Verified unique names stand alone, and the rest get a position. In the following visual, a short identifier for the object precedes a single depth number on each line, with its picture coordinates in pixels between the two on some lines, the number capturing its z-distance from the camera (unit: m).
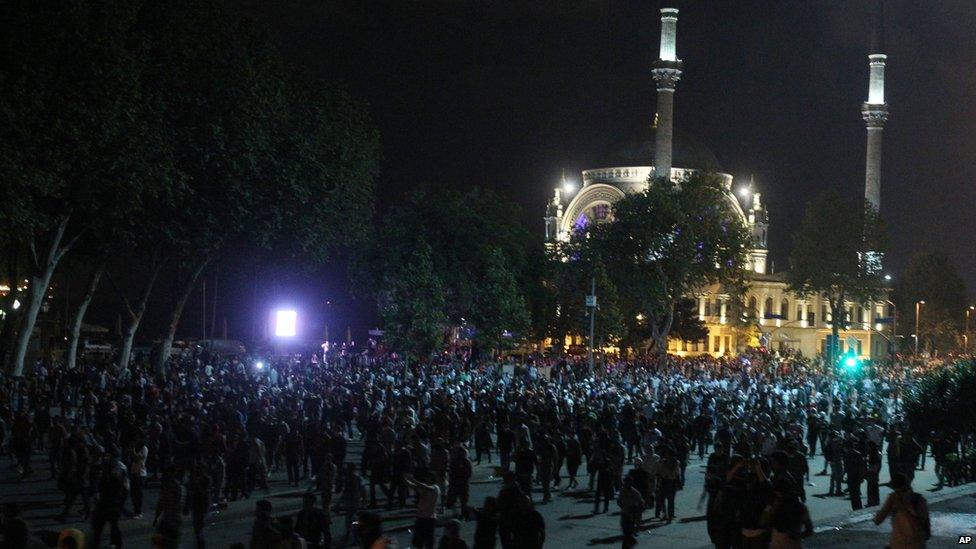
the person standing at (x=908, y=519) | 11.17
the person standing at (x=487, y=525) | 12.16
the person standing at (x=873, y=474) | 19.94
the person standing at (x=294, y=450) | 21.27
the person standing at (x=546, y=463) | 20.25
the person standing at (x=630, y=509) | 14.93
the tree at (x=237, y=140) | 35.31
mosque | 97.12
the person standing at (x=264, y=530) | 10.87
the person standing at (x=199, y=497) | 15.24
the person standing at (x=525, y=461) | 19.12
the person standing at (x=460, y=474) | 18.09
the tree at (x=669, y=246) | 65.00
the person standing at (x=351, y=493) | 16.23
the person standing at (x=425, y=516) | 13.90
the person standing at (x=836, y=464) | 21.83
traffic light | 40.03
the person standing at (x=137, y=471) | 17.80
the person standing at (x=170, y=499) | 13.60
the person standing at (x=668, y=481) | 17.95
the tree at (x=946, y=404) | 25.84
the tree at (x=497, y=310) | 54.38
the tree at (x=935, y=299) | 102.00
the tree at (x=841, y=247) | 73.19
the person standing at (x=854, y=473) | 20.12
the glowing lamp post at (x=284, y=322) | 54.53
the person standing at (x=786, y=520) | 11.18
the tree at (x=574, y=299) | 64.19
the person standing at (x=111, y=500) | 14.57
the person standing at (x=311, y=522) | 13.15
